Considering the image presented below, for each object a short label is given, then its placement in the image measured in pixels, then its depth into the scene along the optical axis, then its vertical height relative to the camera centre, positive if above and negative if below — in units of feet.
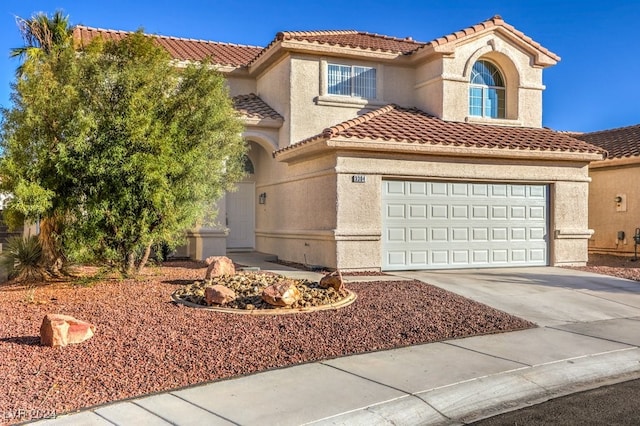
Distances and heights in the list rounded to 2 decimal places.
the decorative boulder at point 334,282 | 34.14 -3.54
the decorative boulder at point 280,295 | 29.84 -3.74
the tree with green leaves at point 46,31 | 42.60 +13.65
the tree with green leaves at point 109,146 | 34.32 +4.28
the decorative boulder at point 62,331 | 22.94 -4.33
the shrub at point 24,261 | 39.60 -2.76
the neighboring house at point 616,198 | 62.18 +2.38
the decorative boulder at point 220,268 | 38.06 -3.08
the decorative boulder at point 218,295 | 30.53 -3.87
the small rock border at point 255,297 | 29.89 -4.14
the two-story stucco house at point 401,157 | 47.50 +5.38
